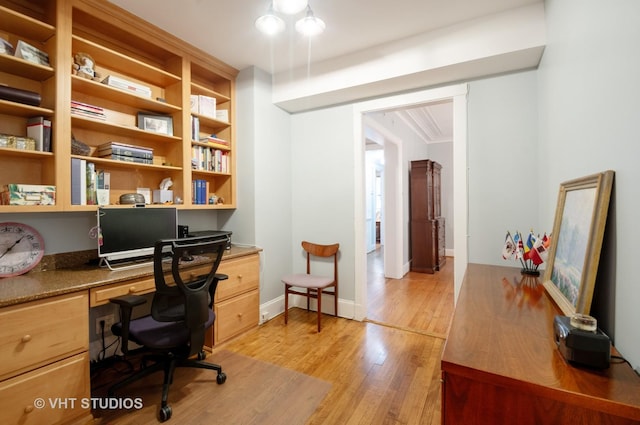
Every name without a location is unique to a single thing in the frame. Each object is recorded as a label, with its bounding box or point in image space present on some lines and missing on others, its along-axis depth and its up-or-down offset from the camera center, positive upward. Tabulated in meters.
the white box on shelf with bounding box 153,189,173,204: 2.53 +0.12
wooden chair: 2.85 -0.72
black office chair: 1.68 -0.64
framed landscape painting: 0.99 -0.12
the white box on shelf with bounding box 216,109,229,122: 3.02 +0.98
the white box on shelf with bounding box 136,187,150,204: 2.50 +0.15
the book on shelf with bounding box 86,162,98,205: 2.05 +0.17
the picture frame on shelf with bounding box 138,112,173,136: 2.43 +0.74
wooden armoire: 5.09 -0.19
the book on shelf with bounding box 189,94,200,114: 2.71 +0.99
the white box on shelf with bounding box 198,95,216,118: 2.79 +1.02
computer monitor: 2.03 -0.15
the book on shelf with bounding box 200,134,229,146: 2.90 +0.71
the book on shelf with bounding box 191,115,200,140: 2.69 +0.76
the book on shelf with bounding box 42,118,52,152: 1.85 +0.46
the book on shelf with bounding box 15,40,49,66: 1.75 +0.97
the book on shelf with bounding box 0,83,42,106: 1.69 +0.68
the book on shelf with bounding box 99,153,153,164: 2.16 +0.40
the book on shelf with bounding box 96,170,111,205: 2.10 +0.17
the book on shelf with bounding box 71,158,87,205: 1.94 +0.19
